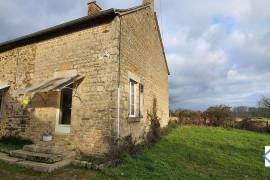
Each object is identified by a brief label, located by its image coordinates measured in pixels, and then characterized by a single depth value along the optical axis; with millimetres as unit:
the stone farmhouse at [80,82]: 6615
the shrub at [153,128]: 9472
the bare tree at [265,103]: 24247
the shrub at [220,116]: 19342
